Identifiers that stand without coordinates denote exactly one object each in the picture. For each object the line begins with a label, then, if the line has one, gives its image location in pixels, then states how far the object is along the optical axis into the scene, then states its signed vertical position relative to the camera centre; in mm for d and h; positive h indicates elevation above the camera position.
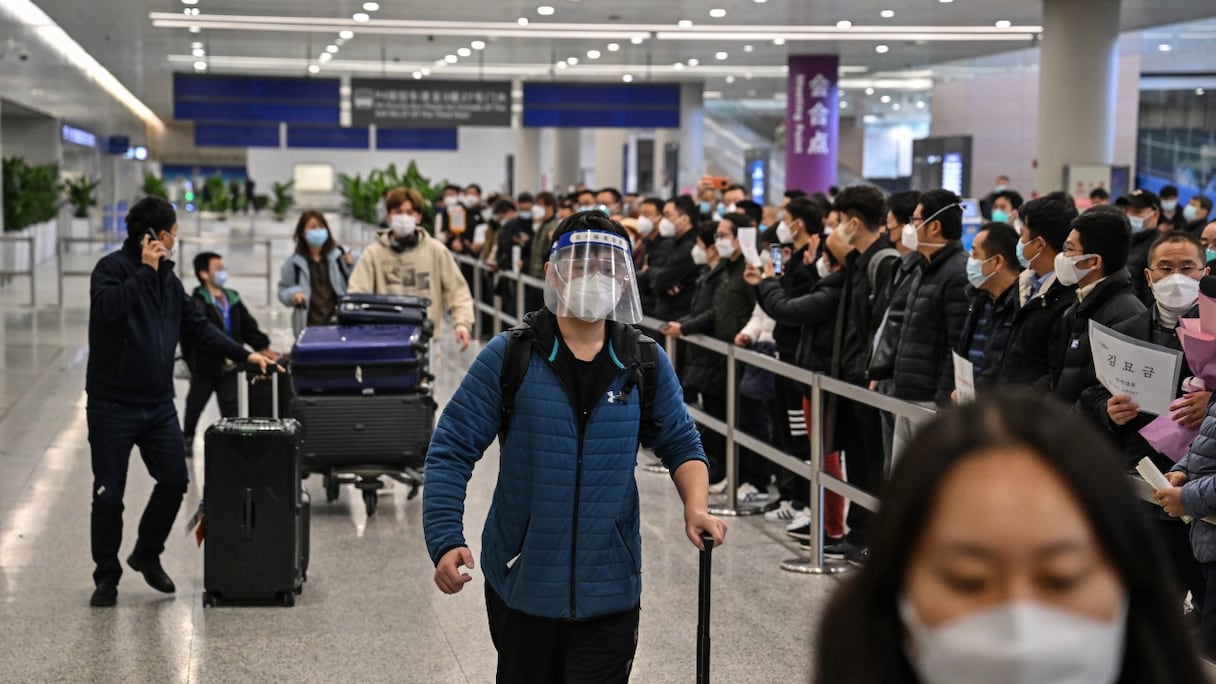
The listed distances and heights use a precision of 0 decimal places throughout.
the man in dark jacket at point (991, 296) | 5980 -328
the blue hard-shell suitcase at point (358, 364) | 8031 -860
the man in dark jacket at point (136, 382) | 6172 -753
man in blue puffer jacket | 3531 -677
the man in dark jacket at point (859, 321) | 7258 -536
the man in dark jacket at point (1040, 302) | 5402 -317
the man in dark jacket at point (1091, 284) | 5137 -237
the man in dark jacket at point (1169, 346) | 4723 -423
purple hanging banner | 25875 +1524
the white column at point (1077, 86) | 17422 +1482
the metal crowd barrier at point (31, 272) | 19381 -1012
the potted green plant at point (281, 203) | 46562 -62
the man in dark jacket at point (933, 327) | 6469 -491
